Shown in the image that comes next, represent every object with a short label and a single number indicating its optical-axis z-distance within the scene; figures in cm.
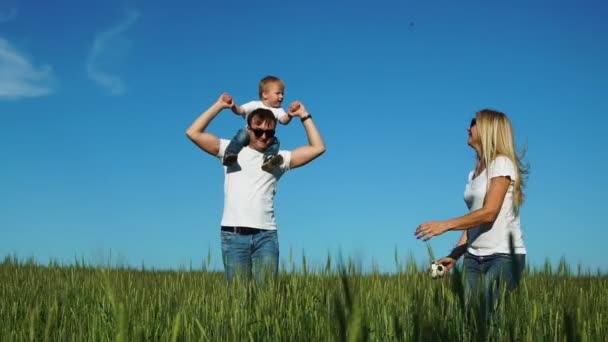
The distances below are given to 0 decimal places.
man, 512
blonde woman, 432
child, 568
